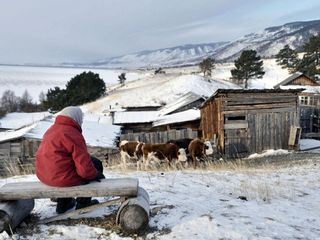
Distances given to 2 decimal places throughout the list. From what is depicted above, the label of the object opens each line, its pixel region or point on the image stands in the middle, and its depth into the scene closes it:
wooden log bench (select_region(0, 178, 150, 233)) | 3.52
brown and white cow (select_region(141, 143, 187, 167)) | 9.84
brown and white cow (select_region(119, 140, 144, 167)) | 10.87
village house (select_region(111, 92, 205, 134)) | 21.09
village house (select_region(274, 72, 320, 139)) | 23.14
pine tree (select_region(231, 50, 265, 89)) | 48.52
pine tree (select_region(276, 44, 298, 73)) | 63.03
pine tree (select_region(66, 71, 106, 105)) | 45.46
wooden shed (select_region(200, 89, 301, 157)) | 16.13
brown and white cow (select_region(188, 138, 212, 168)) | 10.57
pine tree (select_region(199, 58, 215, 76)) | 67.67
